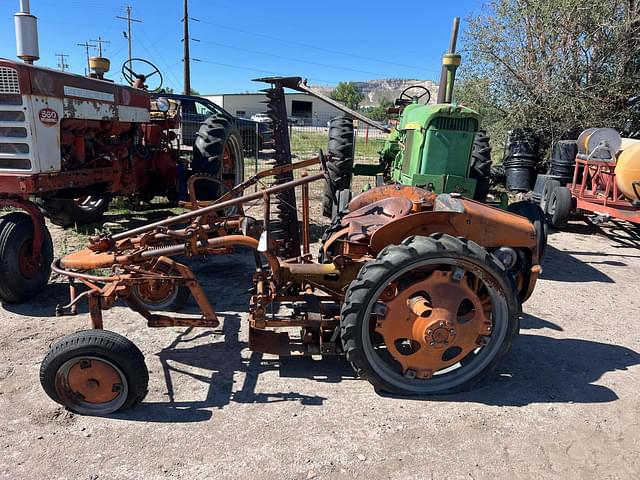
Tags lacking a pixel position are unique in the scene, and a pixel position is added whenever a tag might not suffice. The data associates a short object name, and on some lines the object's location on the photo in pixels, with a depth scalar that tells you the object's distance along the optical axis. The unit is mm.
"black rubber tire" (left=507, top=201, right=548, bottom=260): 4465
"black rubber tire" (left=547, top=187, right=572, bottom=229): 7991
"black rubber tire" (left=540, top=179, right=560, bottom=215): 8547
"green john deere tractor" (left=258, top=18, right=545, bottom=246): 6113
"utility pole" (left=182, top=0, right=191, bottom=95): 25344
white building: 52656
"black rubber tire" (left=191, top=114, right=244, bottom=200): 6629
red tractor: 4328
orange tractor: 2881
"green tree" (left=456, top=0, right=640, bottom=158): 10680
